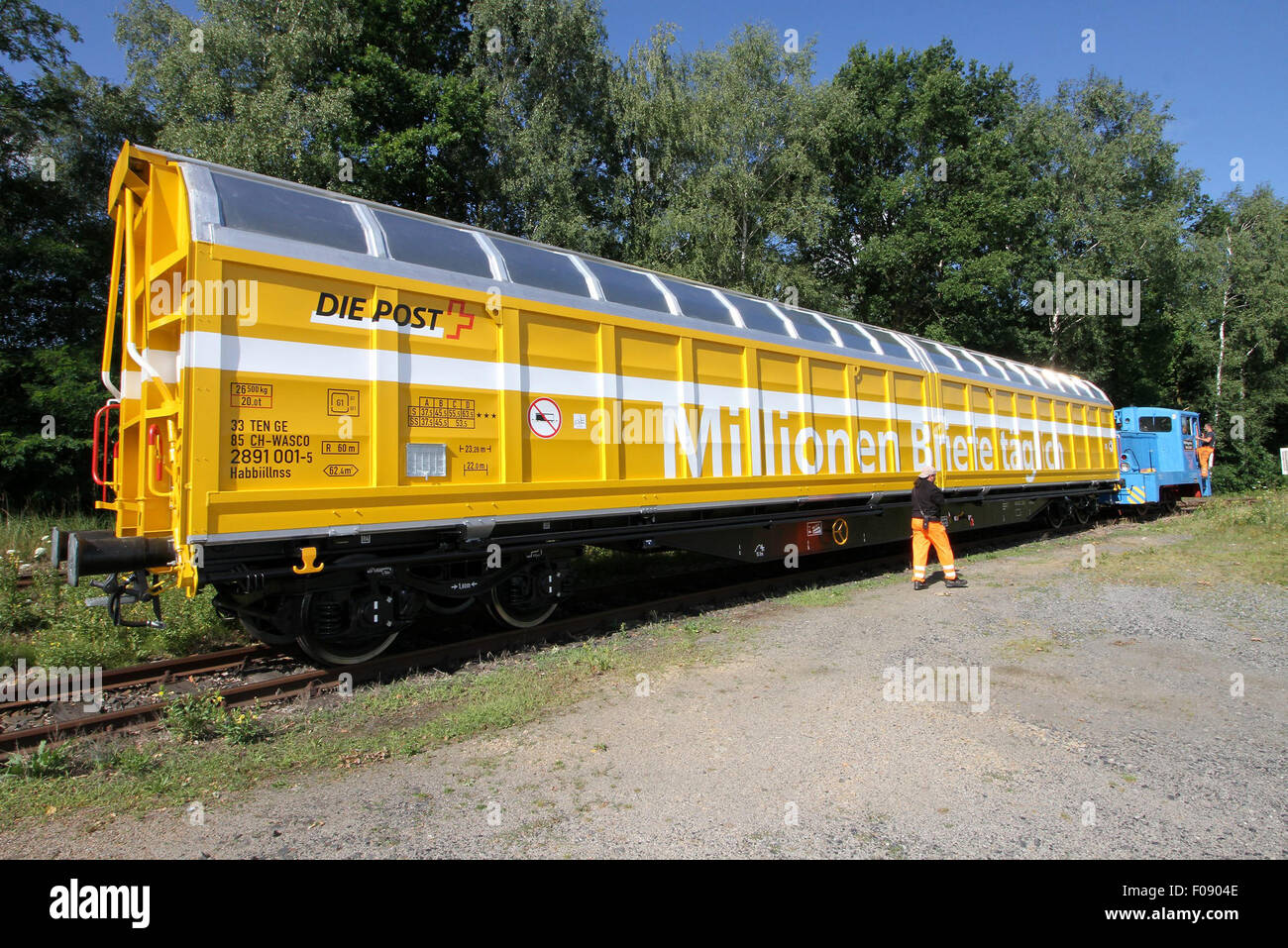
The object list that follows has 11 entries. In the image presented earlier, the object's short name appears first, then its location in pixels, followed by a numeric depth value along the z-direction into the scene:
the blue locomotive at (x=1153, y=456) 19.56
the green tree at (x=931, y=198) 27.27
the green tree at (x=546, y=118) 21.34
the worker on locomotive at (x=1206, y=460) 22.98
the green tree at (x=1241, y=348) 32.22
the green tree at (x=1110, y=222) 28.11
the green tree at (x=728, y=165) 22.03
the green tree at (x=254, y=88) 16.55
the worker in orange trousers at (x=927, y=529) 9.52
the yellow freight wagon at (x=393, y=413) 4.96
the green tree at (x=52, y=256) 14.17
